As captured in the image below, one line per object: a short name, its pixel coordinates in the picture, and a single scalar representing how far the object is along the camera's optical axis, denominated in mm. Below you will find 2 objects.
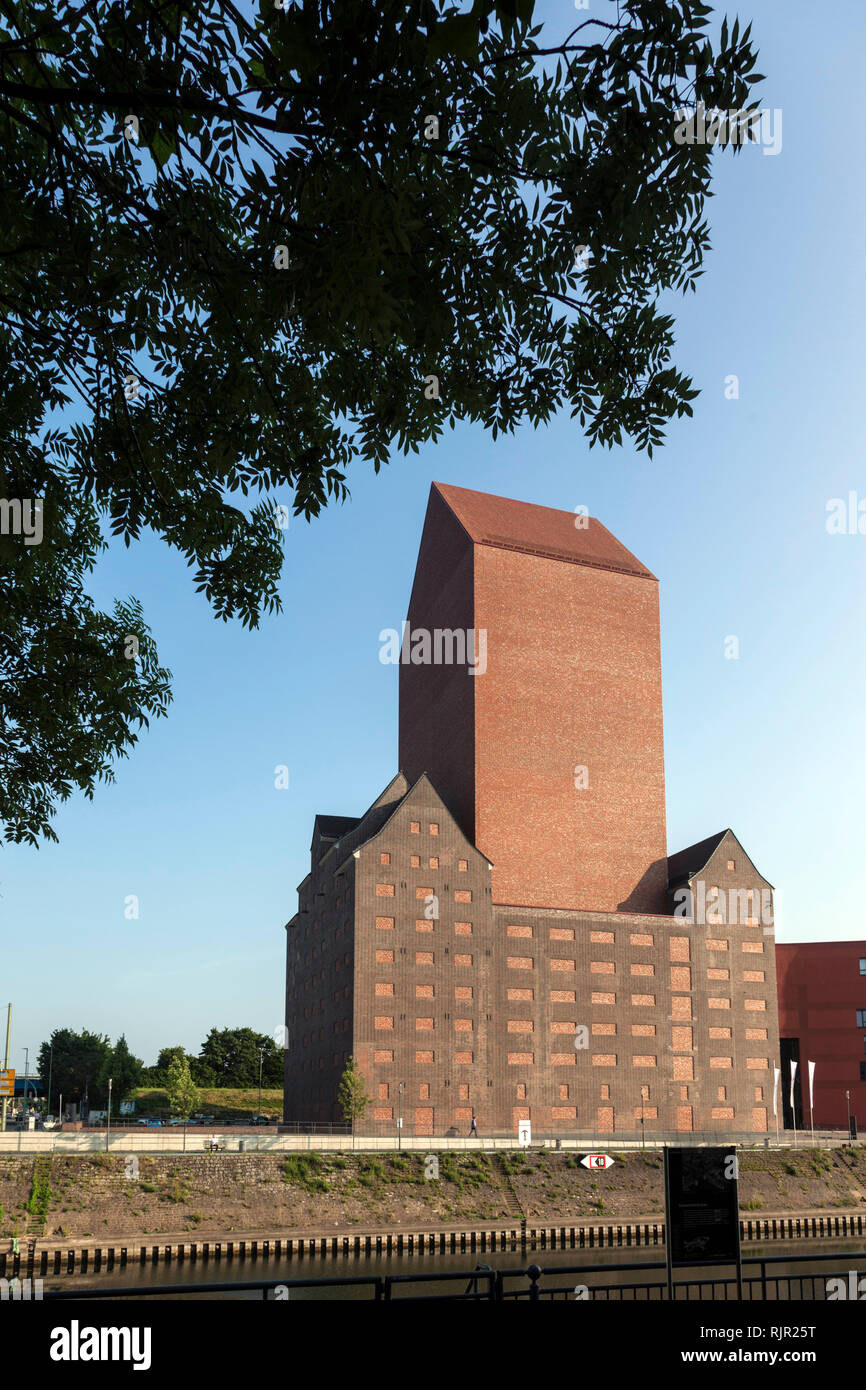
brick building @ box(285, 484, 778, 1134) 74812
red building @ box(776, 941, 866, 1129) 96062
